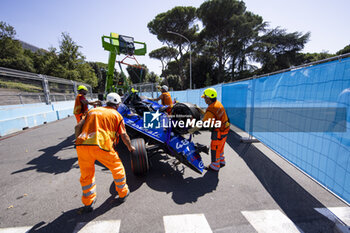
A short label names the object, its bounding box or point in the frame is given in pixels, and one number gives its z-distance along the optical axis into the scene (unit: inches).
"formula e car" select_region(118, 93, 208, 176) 98.3
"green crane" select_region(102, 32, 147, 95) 199.9
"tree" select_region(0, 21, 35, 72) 857.3
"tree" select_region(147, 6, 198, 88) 933.2
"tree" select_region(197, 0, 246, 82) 839.7
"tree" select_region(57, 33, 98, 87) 900.0
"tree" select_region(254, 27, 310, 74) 934.4
